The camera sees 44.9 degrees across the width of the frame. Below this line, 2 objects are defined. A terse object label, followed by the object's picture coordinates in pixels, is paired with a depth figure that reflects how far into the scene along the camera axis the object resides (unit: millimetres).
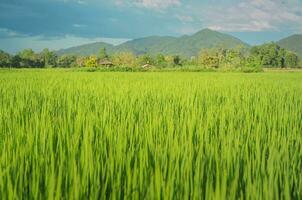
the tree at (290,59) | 108375
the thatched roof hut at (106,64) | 79938
